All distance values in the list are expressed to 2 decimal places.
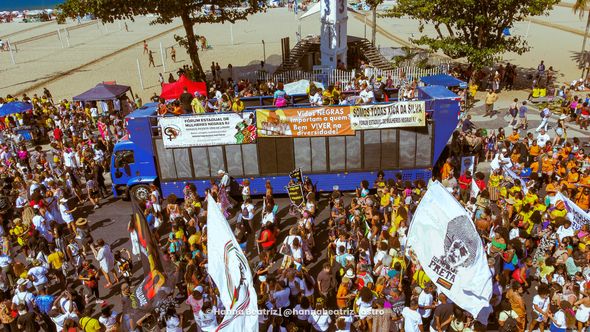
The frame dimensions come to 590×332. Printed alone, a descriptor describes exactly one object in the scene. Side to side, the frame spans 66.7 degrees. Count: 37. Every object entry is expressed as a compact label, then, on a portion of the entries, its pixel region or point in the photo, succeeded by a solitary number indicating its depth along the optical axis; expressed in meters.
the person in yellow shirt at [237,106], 14.98
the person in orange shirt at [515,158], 14.70
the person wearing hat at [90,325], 8.45
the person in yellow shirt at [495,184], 13.03
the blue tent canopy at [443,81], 22.36
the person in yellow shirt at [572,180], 12.84
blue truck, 14.69
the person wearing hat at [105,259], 10.63
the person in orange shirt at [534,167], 14.41
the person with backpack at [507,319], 8.04
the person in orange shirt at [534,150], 15.36
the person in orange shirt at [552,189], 11.48
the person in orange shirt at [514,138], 16.38
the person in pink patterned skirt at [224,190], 13.33
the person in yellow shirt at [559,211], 10.64
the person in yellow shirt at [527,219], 11.05
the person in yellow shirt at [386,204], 12.09
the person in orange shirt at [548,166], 14.52
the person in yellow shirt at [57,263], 10.82
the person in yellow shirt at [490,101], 22.52
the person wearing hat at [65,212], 13.20
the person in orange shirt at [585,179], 12.59
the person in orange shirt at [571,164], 13.65
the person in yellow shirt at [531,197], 11.40
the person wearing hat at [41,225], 12.15
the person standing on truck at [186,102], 15.76
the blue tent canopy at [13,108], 21.23
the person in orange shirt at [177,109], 14.79
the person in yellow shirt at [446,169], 14.23
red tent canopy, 19.80
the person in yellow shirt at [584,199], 12.40
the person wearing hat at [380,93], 16.23
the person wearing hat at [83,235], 11.54
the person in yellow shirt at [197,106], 14.99
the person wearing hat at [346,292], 8.99
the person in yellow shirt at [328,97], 15.60
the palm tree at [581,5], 28.85
